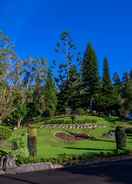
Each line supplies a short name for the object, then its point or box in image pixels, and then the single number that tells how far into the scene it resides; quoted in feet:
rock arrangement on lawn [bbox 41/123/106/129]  85.70
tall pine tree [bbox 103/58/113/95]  126.04
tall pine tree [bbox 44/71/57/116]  112.55
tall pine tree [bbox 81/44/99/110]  122.04
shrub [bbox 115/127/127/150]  53.35
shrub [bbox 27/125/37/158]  45.33
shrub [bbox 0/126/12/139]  57.59
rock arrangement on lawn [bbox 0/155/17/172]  37.73
